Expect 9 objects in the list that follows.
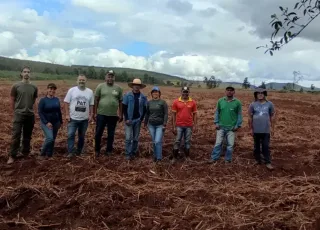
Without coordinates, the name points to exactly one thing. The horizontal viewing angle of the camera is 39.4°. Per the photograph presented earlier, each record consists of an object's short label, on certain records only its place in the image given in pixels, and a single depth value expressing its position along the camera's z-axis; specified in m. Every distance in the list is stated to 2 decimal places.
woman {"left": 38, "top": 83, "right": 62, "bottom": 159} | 8.44
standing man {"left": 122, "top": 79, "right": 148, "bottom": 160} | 8.66
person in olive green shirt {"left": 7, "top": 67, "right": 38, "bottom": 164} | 8.23
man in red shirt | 8.90
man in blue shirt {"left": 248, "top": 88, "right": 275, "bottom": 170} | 8.60
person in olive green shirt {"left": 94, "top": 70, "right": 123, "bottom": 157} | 8.62
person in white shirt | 8.45
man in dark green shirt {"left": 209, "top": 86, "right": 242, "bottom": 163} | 8.71
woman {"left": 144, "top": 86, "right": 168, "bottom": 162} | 8.65
